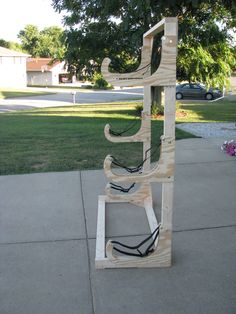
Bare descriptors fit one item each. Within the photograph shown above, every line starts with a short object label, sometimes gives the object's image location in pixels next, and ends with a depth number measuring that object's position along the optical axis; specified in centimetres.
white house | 6032
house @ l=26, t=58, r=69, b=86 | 7019
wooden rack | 318
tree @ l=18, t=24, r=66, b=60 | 8862
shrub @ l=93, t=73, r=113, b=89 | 5144
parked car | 2989
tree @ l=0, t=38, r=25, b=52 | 8369
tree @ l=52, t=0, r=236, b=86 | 1275
